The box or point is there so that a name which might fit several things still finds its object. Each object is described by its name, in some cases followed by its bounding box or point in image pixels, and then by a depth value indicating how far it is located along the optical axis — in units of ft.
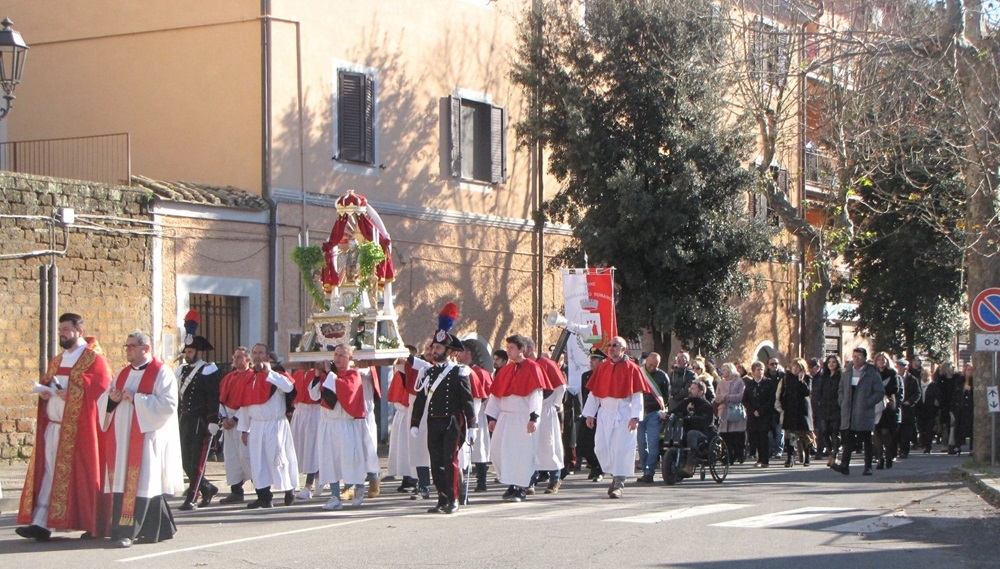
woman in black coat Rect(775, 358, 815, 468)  71.20
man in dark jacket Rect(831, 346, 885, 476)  61.52
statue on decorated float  56.80
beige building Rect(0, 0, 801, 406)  70.85
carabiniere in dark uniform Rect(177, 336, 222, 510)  48.03
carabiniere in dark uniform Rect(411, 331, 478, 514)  44.57
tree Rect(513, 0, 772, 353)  79.92
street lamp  48.10
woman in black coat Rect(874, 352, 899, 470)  63.62
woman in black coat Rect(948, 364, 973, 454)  85.66
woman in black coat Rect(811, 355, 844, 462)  64.75
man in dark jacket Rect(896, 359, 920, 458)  77.77
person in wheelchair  57.52
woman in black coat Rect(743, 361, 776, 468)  70.90
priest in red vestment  36.65
